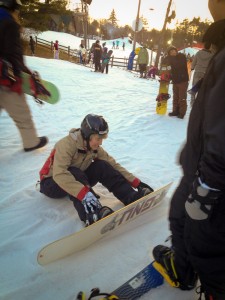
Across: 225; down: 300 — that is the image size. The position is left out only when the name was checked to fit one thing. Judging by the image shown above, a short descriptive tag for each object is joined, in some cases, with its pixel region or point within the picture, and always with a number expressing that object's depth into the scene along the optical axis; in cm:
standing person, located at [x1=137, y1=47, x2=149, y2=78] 1377
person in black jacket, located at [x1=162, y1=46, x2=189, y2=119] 588
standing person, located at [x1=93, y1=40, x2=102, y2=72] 1347
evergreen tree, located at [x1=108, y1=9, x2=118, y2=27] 10644
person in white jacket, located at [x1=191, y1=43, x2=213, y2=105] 579
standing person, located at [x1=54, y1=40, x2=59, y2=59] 1808
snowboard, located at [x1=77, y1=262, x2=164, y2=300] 154
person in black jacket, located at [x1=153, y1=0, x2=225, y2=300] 110
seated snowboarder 208
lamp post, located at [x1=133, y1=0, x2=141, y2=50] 1758
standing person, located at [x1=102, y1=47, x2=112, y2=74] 1336
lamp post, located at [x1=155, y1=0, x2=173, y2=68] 1837
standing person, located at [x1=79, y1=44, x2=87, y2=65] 1786
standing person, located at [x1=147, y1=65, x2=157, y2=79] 1485
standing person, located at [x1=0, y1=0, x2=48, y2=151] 267
